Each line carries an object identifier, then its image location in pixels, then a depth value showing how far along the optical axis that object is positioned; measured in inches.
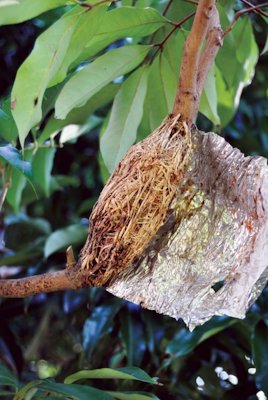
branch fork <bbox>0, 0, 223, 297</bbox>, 31.6
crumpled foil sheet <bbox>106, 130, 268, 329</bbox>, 31.6
